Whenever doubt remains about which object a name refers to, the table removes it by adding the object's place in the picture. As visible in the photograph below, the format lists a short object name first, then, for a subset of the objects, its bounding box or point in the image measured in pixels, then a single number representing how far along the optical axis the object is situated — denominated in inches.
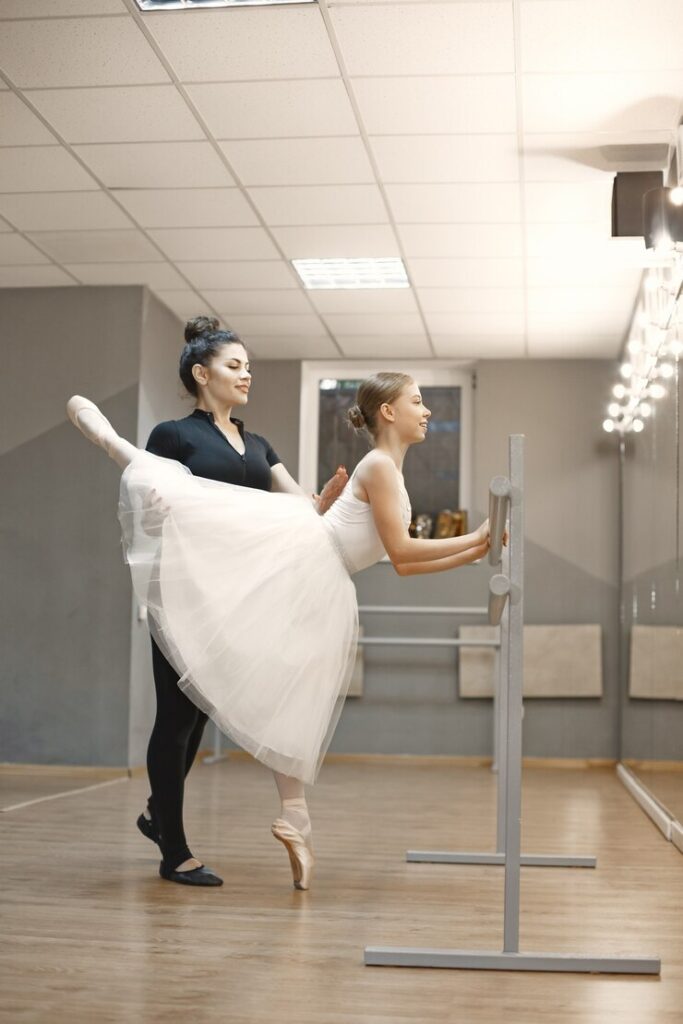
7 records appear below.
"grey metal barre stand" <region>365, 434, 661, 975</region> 87.7
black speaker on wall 180.4
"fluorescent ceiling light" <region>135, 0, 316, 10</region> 140.6
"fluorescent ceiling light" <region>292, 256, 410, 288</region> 235.5
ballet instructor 119.2
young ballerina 108.1
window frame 306.0
